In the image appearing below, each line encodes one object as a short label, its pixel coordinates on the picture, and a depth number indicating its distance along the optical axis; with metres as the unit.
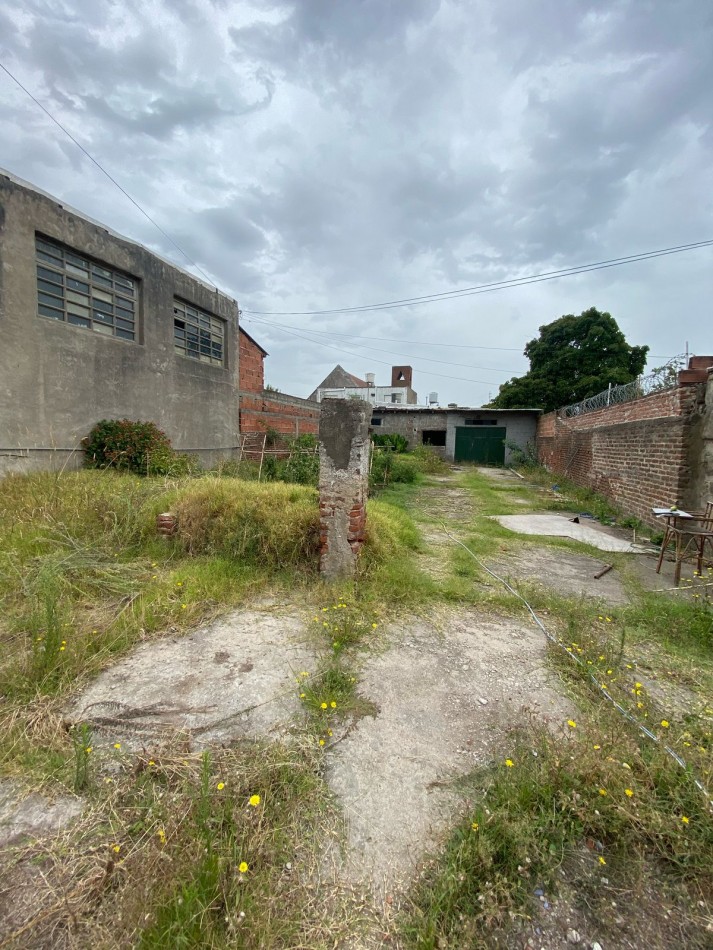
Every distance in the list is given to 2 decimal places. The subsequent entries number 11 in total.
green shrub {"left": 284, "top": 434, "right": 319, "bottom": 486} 7.14
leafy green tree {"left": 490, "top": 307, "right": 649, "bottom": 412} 20.16
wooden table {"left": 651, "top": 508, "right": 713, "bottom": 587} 3.51
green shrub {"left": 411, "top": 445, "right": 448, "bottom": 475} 13.62
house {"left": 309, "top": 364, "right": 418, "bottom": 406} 36.03
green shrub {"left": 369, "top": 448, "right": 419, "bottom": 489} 8.84
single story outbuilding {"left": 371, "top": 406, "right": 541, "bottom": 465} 16.75
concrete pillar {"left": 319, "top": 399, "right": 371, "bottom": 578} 3.29
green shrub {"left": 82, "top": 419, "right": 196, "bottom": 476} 6.89
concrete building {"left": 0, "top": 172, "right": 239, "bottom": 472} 5.91
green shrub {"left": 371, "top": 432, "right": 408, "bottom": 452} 16.75
